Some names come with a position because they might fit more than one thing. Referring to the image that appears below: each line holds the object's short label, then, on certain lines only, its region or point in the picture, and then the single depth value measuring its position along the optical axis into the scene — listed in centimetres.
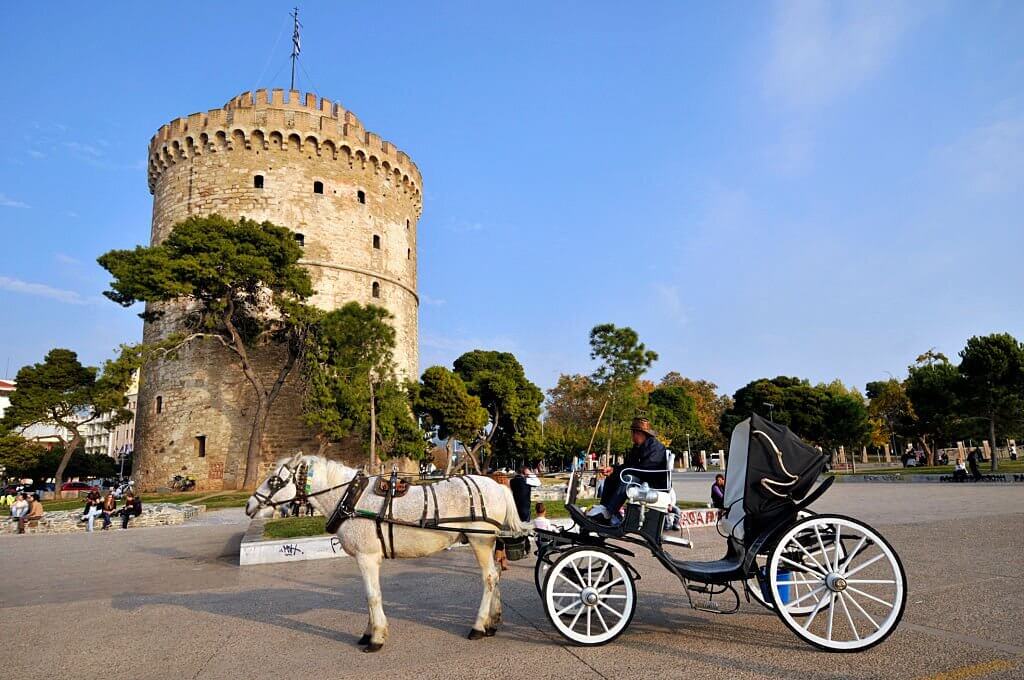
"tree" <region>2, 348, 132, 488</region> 3397
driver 557
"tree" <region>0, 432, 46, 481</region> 4166
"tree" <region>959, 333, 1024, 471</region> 3016
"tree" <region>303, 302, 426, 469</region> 2919
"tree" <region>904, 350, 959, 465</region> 3531
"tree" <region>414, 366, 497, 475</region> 3712
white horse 520
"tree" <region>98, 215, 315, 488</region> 2741
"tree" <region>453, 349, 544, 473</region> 4347
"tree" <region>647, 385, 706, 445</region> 6896
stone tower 3192
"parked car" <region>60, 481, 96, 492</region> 5041
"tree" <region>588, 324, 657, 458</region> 3753
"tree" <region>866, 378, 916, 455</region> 5099
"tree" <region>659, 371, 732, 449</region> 8194
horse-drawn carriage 455
